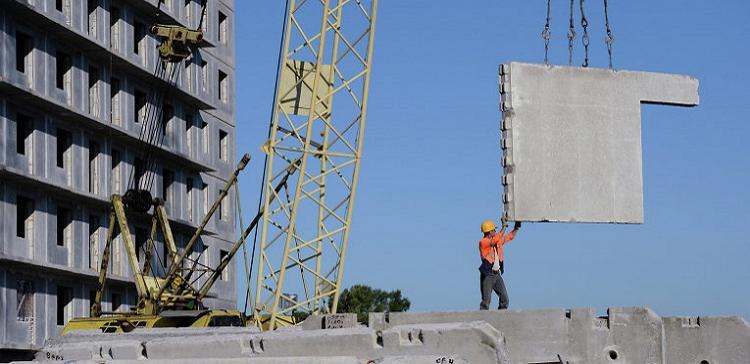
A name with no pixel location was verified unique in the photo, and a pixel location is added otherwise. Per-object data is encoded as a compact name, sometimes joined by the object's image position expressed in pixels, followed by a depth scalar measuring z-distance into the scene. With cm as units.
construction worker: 2361
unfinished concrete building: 4734
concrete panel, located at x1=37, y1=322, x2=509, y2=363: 1739
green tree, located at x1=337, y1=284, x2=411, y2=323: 8269
